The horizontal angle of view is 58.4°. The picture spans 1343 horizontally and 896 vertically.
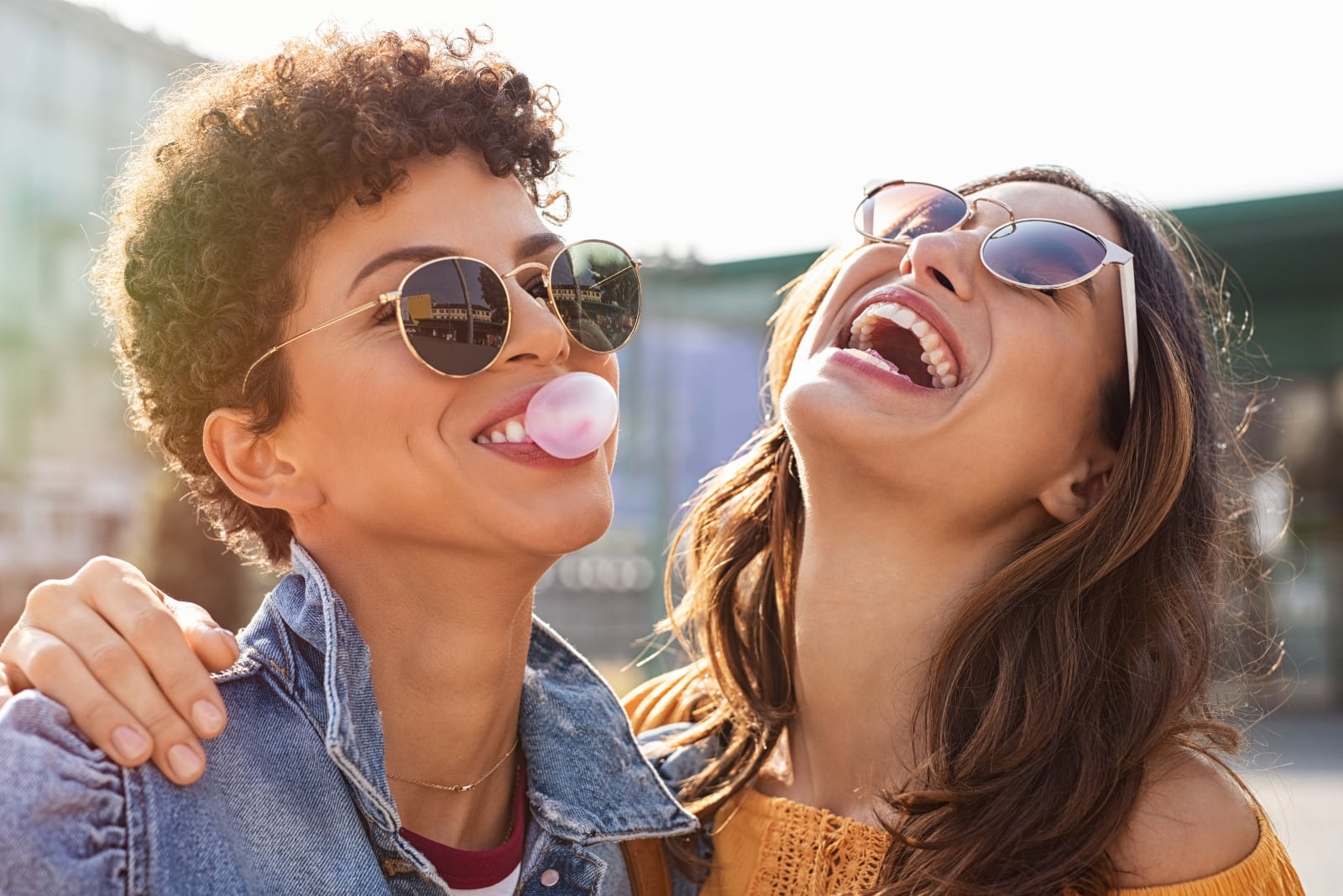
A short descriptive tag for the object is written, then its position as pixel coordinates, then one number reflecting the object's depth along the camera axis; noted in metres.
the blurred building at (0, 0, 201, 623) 19.14
